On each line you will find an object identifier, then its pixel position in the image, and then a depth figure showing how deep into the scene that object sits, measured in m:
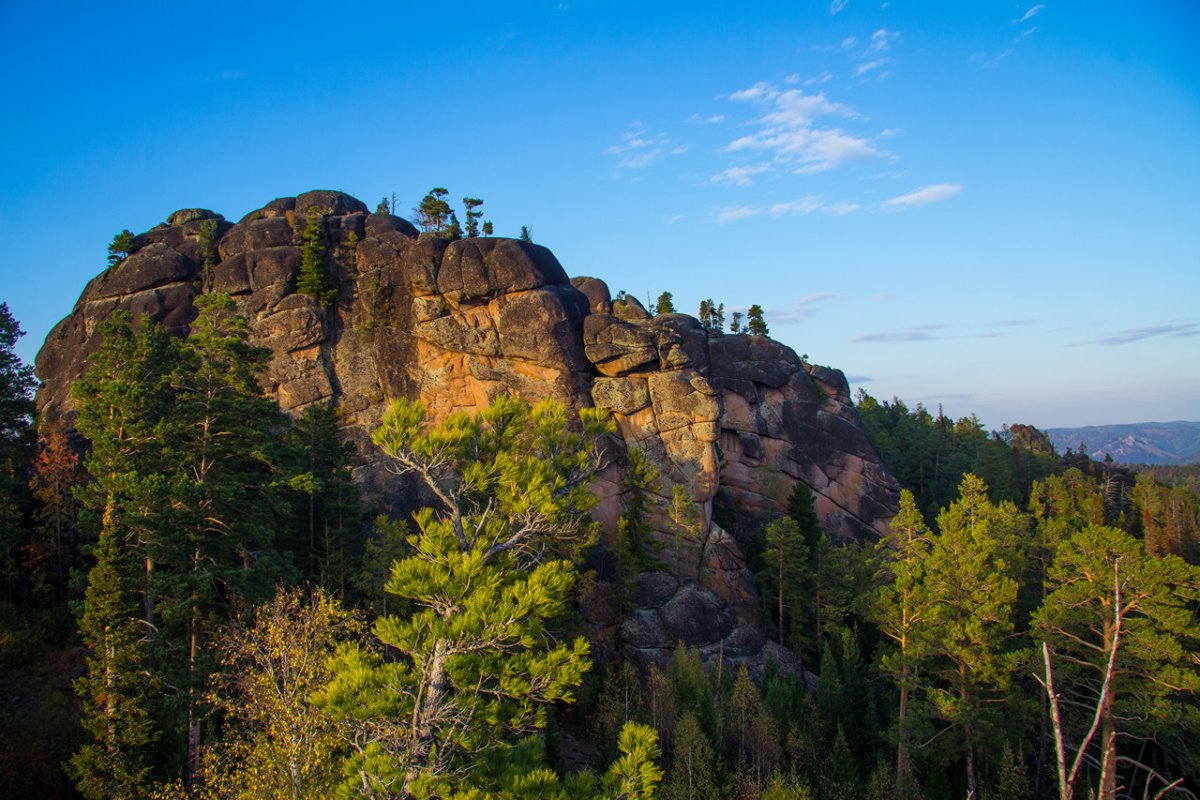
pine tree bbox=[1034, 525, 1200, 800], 23.72
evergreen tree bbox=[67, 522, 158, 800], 18.59
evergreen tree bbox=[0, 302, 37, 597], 29.67
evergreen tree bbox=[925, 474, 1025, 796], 27.23
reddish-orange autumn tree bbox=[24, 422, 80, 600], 32.53
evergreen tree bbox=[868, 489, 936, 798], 27.80
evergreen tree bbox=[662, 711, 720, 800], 24.78
